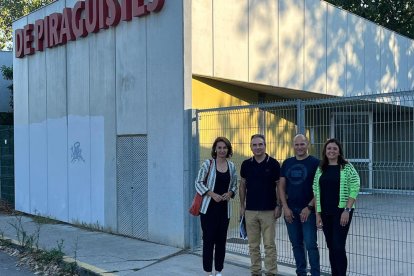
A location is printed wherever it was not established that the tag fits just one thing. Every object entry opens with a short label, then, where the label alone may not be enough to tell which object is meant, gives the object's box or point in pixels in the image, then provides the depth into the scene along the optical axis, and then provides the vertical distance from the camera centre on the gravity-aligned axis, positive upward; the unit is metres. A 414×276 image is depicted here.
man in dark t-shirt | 5.49 -0.73
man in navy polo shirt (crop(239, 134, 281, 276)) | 5.74 -0.79
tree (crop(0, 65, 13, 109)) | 19.15 +2.46
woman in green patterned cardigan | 5.10 -0.68
